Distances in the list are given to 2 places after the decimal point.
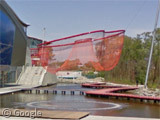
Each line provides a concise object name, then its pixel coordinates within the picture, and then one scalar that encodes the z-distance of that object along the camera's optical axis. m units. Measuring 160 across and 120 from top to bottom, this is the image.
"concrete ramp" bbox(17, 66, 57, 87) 43.38
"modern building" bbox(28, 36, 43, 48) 70.44
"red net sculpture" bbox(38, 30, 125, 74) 26.28
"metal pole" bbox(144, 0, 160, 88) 29.43
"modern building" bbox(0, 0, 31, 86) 36.53
